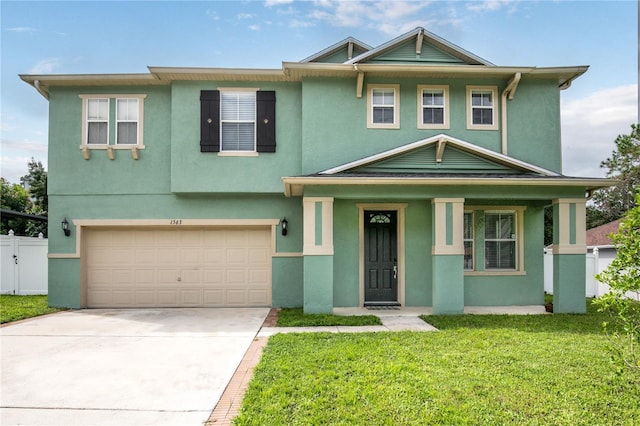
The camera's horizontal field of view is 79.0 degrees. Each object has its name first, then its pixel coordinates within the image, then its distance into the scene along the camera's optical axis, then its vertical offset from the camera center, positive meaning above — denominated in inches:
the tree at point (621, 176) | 892.0 +111.2
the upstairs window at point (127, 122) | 416.2 +107.0
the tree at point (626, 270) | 155.3 -19.6
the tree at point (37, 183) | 1035.9 +109.2
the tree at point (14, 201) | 901.2 +53.5
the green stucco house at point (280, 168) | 397.1 +56.4
